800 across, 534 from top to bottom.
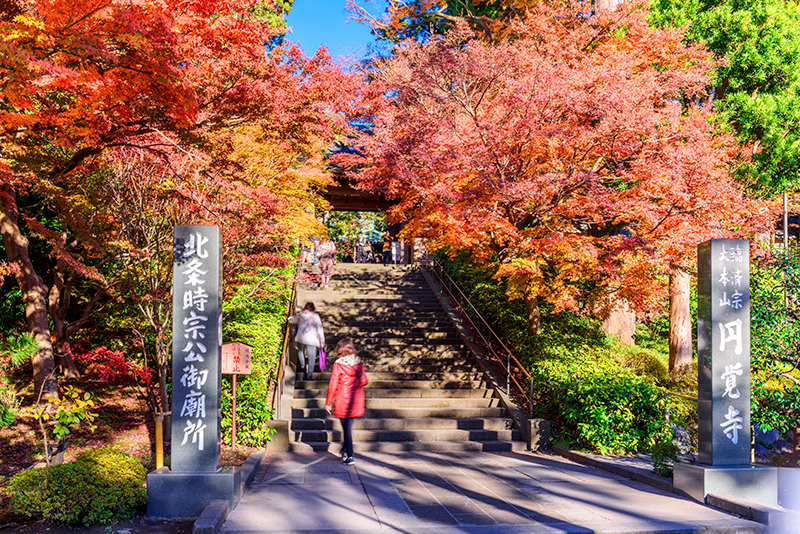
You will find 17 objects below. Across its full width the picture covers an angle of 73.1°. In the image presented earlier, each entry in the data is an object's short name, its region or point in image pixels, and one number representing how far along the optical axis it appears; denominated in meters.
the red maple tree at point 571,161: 7.72
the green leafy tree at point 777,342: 6.27
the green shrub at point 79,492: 4.67
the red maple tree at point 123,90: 5.03
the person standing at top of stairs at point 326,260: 14.04
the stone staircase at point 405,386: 8.47
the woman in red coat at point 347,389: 6.99
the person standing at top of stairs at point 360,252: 28.98
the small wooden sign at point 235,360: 7.07
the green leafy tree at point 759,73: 9.84
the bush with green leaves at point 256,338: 7.58
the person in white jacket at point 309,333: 9.53
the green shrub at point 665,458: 6.38
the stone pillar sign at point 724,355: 5.80
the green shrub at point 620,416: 7.79
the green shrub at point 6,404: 4.32
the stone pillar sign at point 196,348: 5.20
